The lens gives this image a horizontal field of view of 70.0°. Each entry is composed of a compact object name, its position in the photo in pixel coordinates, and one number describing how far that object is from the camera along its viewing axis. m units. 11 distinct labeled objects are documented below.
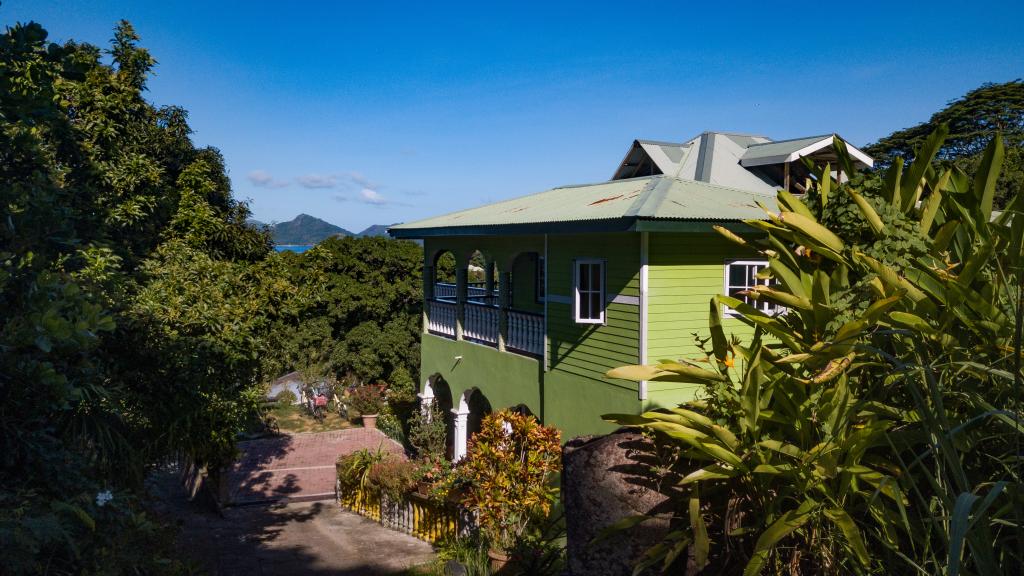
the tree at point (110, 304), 5.03
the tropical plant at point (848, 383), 3.15
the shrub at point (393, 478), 14.95
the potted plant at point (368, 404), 27.06
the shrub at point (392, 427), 24.67
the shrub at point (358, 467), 16.77
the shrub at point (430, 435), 18.58
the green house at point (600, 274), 12.20
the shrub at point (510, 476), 10.90
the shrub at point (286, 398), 30.95
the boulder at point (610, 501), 4.25
